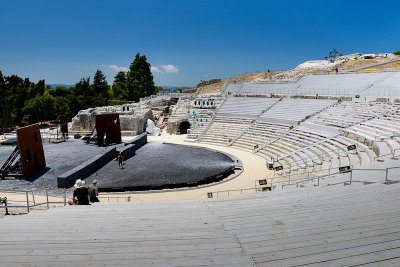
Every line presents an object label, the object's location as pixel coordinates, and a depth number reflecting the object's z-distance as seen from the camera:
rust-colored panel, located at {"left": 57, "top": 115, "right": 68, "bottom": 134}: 29.26
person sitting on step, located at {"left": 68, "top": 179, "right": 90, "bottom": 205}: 7.92
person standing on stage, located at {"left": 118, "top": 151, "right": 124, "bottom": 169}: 19.05
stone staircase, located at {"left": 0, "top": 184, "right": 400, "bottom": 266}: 3.91
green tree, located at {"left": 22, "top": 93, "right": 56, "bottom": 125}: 41.84
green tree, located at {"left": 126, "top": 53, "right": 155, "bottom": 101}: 51.25
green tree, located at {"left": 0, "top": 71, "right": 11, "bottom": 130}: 36.94
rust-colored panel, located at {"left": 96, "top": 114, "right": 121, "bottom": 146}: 24.94
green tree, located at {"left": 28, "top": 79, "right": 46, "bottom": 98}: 49.58
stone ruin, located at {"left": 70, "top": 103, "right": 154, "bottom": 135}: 33.53
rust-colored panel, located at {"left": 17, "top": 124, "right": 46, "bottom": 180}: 16.48
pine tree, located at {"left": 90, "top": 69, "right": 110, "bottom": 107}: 49.14
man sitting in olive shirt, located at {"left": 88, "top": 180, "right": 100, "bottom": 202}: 8.54
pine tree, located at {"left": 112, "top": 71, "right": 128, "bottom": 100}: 70.50
